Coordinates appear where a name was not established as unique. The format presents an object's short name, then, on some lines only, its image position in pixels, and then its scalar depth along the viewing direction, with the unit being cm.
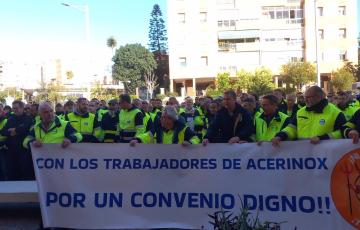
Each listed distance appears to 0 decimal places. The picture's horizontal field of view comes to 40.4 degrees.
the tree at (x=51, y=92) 5451
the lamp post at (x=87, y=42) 2872
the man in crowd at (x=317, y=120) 567
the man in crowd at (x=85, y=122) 881
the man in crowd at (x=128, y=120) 845
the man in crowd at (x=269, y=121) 664
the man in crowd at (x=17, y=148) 902
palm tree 10081
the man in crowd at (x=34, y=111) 1018
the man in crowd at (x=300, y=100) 1124
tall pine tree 8256
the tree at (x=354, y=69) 4900
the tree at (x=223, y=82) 5059
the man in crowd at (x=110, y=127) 894
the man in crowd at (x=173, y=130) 629
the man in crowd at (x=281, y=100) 1050
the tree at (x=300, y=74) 4797
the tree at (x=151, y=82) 6771
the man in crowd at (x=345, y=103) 947
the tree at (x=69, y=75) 11671
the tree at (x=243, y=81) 4953
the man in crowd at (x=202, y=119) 1098
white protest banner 543
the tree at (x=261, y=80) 4512
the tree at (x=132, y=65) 7588
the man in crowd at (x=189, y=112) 1161
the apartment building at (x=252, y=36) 5603
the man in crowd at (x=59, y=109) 1298
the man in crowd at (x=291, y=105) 1048
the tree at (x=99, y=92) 5017
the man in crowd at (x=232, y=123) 638
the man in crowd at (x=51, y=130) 653
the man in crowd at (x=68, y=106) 1163
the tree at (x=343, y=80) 4594
